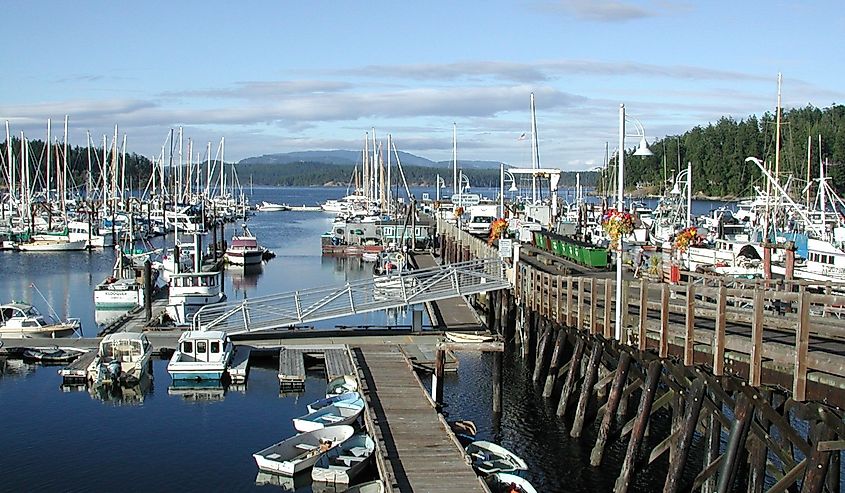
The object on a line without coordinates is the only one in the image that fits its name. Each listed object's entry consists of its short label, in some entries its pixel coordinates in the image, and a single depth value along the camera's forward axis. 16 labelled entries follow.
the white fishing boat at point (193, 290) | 49.19
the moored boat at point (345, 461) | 24.89
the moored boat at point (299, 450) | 25.44
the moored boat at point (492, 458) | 24.58
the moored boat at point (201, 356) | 35.03
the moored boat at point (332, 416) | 27.36
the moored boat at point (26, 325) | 43.56
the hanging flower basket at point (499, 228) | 54.28
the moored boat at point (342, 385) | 31.62
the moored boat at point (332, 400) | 29.50
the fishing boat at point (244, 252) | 81.75
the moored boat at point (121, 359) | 35.00
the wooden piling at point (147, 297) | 44.31
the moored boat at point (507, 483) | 22.98
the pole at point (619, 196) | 24.50
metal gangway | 39.38
